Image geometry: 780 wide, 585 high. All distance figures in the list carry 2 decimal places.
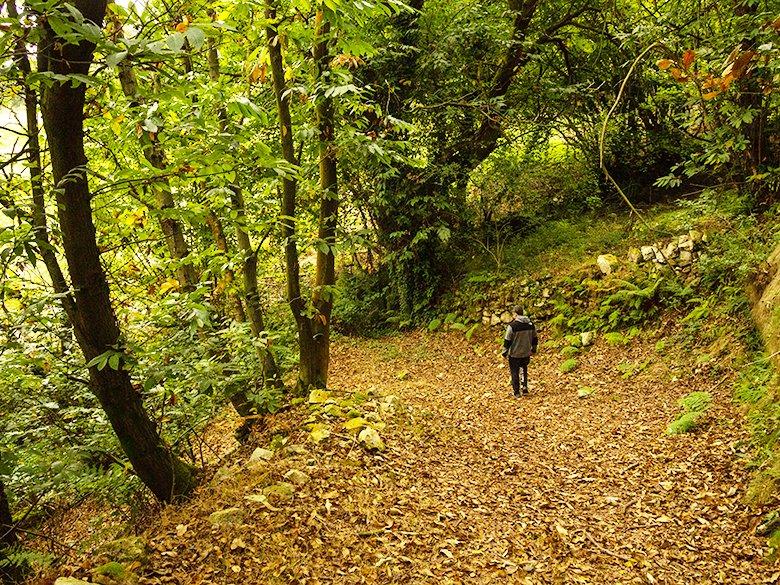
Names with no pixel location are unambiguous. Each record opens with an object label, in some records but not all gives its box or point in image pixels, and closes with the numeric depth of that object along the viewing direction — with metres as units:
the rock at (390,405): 7.48
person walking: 9.65
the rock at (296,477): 5.24
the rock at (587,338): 11.28
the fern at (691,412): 6.85
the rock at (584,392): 9.34
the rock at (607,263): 11.94
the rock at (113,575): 3.55
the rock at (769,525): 4.64
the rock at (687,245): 10.62
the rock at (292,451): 5.85
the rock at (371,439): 6.27
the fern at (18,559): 3.37
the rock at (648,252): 11.28
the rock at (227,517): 4.44
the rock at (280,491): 4.94
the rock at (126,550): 3.86
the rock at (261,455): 5.80
